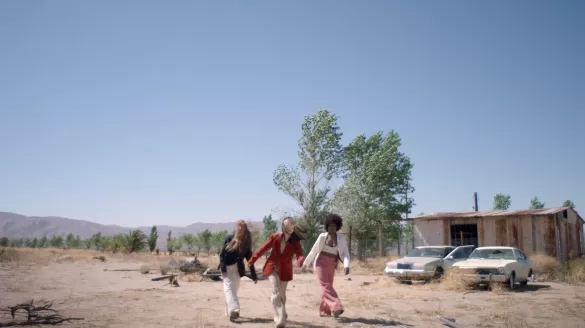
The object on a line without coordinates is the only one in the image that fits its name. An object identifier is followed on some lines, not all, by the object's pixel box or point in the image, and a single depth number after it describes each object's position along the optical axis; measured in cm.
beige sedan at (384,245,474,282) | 1549
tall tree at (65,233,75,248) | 7554
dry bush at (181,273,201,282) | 1706
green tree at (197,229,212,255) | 6075
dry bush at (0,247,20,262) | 2724
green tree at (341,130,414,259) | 3703
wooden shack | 2103
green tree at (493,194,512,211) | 5616
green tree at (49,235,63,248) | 7531
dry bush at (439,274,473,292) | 1355
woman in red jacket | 736
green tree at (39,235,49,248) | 7345
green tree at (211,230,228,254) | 6582
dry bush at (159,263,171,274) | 1960
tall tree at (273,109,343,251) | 3388
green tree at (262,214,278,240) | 4912
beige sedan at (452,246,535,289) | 1364
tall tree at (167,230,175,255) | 5151
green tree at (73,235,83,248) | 7796
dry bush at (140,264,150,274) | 2088
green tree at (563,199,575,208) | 5556
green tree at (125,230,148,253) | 4138
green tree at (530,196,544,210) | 5569
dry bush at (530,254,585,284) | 1630
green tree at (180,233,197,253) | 6785
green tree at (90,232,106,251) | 6898
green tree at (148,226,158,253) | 4412
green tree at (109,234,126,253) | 4165
